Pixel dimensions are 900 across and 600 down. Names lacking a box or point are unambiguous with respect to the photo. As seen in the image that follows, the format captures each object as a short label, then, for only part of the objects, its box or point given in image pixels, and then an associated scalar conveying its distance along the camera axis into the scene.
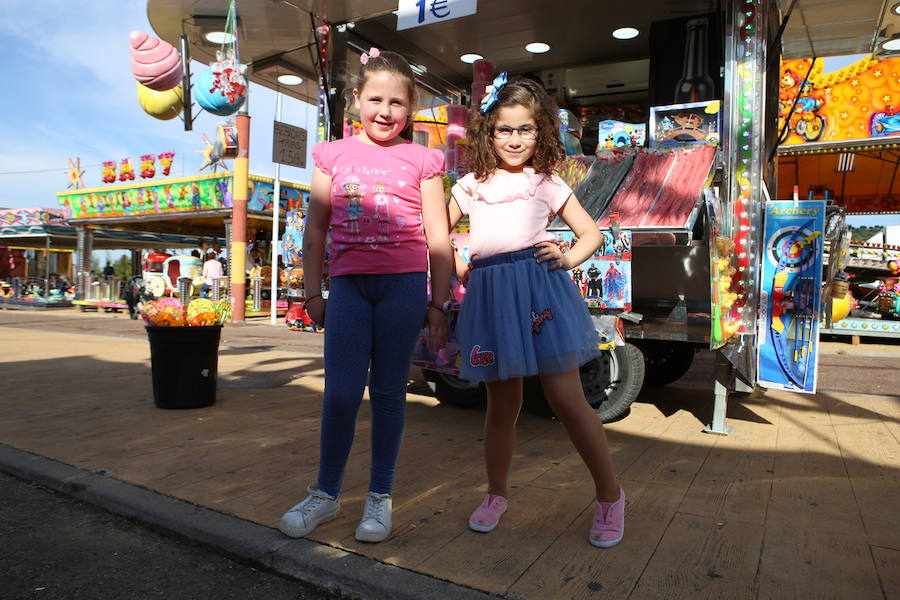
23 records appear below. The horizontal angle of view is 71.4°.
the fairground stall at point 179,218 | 16.28
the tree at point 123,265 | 49.08
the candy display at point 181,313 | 4.50
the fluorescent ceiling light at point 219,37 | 6.00
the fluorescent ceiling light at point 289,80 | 7.01
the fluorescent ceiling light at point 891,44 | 5.85
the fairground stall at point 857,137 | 10.77
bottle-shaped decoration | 5.21
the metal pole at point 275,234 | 13.80
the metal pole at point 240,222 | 14.58
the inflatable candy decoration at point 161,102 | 7.76
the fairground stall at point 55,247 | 19.58
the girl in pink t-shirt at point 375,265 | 2.25
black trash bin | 4.44
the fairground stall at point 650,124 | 3.87
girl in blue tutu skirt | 2.23
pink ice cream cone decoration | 6.45
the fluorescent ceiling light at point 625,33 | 5.71
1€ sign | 4.43
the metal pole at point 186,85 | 6.24
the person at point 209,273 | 16.55
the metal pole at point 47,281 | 22.66
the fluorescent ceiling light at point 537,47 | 6.02
